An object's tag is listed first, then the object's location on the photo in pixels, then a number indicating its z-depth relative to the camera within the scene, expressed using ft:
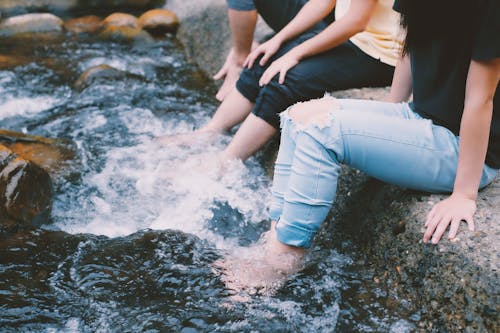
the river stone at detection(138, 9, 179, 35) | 18.80
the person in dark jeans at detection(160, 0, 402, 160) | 9.09
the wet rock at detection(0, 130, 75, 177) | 10.38
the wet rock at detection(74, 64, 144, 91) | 14.52
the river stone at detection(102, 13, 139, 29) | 18.87
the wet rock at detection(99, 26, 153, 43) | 18.34
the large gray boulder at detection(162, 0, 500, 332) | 5.87
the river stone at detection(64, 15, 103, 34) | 19.30
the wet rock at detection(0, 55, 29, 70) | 15.78
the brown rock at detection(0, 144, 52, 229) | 8.60
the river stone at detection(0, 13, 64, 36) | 18.48
